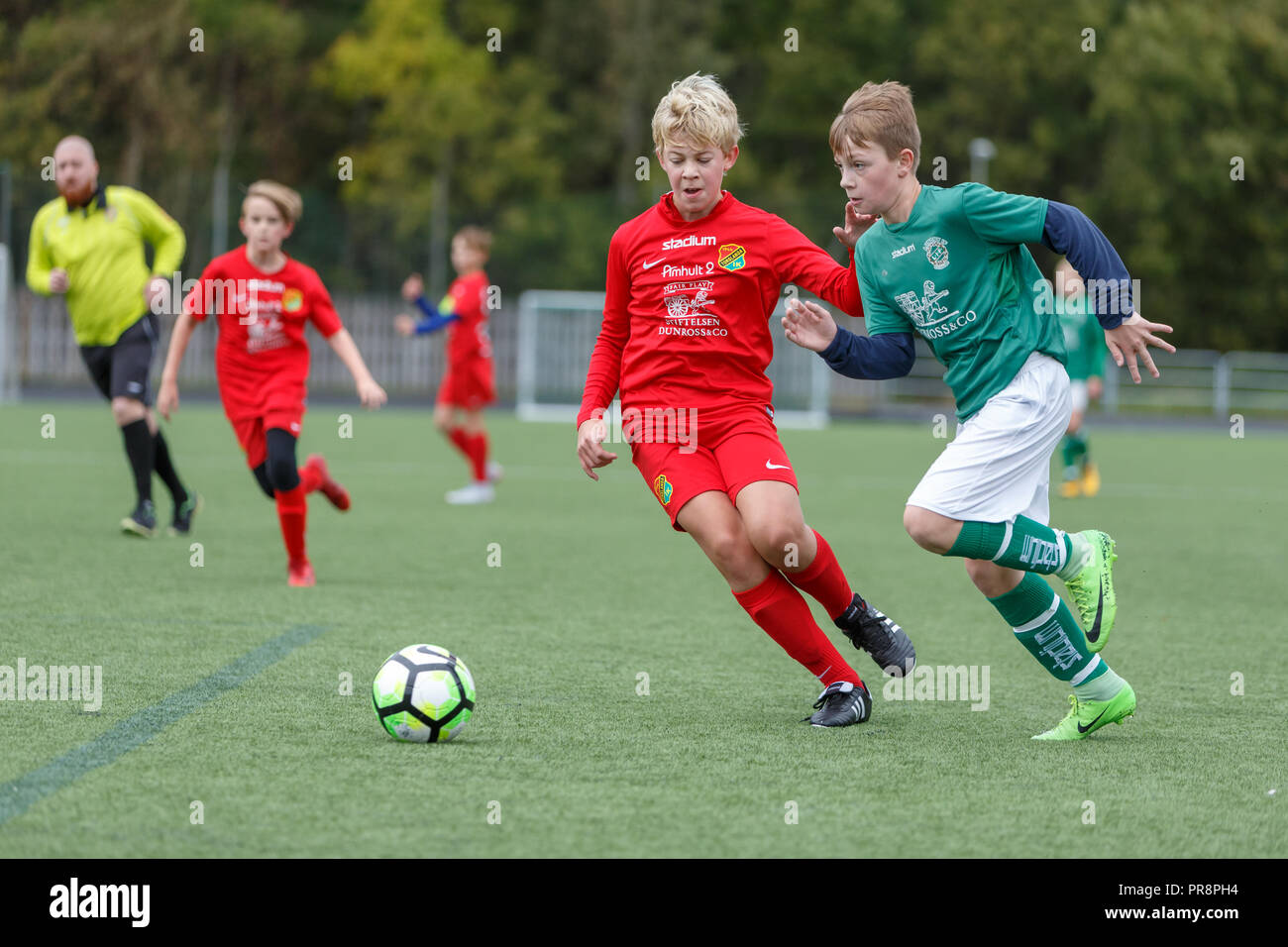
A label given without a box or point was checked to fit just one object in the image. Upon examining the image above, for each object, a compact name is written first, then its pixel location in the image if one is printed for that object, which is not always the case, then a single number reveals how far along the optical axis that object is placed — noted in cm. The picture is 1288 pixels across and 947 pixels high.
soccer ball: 878
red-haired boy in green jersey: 887
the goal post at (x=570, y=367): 5187
